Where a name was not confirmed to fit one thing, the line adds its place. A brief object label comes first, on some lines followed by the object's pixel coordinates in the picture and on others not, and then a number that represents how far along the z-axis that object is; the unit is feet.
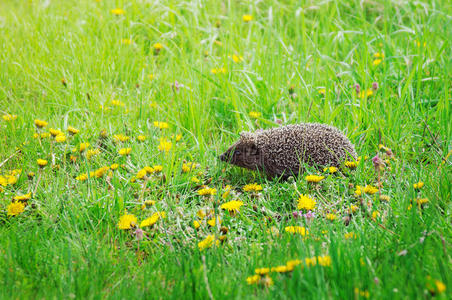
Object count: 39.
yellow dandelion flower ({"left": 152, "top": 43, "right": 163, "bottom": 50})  38.85
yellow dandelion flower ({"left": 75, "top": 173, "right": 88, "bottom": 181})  22.85
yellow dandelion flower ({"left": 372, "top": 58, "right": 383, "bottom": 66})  33.72
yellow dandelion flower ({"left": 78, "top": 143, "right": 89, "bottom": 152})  24.66
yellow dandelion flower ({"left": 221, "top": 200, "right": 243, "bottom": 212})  20.02
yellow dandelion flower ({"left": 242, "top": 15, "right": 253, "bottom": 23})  40.70
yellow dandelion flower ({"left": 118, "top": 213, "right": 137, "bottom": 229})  19.48
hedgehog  25.55
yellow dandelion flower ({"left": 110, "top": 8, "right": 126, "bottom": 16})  41.63
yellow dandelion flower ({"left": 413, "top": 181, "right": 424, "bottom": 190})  18.67
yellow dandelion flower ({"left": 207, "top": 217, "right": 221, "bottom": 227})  19.10
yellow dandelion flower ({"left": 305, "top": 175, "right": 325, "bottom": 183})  21.08
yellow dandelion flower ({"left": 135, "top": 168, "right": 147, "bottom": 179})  21.53
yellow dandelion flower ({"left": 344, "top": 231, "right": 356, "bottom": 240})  17.26
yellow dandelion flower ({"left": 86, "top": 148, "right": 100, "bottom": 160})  26.08
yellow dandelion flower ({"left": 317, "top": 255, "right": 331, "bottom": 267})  14.64
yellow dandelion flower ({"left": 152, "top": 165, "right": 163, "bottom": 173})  22.08
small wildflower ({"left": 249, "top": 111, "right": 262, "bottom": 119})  29.94
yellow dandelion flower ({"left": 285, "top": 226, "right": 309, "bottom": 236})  17.31
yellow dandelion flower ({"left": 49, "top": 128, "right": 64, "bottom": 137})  24.45
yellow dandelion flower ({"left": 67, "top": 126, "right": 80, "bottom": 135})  25.11
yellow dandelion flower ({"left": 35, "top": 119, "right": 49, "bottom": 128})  24.59
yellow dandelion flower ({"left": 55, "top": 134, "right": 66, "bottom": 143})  24.90
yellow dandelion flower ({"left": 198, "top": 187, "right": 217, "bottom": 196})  20.86
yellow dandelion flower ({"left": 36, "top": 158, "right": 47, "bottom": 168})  22.48
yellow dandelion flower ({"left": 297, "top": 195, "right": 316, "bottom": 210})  20.16
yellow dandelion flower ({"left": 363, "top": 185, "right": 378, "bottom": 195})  19.55
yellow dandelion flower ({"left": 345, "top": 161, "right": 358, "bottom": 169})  22.84
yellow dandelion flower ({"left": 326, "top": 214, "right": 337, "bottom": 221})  18.80
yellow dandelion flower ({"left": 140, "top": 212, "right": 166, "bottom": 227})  18.58
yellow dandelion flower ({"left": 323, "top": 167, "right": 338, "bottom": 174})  23.48
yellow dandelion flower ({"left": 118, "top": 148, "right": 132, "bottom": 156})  24.88
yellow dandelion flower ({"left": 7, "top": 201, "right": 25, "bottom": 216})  20.89
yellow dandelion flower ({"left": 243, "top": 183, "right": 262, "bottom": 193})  22.87
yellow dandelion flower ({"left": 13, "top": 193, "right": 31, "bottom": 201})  21.11
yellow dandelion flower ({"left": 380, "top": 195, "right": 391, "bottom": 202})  18.90
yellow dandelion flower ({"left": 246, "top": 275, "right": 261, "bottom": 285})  14.71
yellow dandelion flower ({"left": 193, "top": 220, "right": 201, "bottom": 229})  19.51
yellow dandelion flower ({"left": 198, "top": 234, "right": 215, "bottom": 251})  17.75
